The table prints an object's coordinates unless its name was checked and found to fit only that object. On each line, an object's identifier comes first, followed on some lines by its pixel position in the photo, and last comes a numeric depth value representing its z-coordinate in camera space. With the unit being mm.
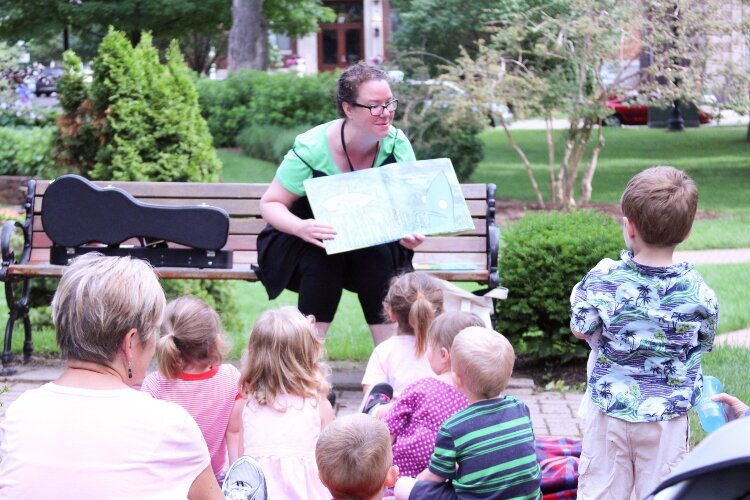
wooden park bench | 6133
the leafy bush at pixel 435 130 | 16594
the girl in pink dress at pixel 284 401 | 3914
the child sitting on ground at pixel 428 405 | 3924
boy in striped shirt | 3490
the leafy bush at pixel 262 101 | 21031
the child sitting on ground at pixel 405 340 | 4551
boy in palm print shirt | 3514
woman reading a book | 5391
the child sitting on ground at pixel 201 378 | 4160
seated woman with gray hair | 2521
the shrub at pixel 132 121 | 7707
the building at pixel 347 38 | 52875
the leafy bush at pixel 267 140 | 19375
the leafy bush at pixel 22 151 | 16484
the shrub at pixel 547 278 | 6188
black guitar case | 6027
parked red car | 32281
